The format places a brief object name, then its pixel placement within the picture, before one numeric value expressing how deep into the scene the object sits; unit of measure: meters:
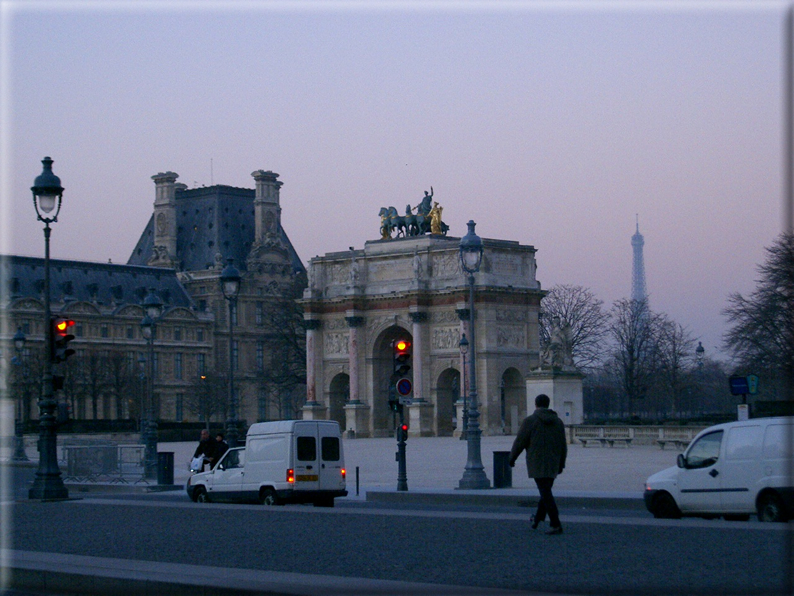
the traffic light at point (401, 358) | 34.25
